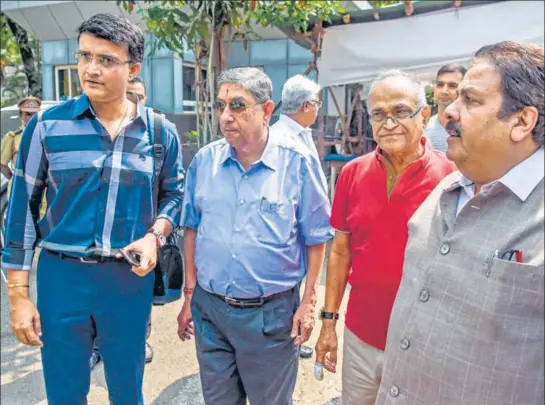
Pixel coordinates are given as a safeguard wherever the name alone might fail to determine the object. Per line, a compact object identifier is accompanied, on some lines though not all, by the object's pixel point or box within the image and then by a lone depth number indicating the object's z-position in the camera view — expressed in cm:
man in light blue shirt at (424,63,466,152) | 369
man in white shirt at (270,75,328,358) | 397
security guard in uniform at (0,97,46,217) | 572
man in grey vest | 125
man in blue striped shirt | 205
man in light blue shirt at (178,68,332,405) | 220
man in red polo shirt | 196
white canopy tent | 532
